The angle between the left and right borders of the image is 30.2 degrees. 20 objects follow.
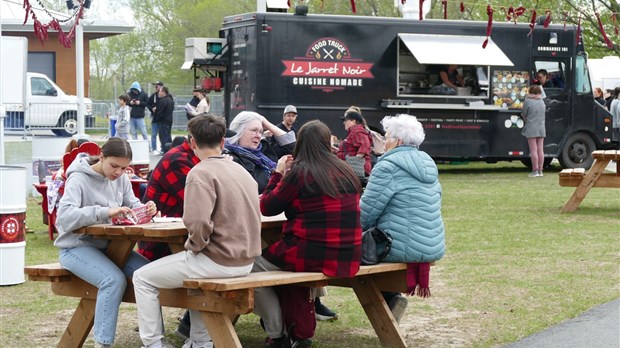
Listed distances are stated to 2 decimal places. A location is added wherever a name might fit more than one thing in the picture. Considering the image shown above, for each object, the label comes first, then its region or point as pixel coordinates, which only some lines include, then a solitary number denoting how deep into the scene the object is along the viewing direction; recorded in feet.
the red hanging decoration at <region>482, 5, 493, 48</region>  52.75
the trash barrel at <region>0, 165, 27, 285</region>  32.65
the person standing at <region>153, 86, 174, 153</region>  93.25
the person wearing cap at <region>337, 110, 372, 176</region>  44.73
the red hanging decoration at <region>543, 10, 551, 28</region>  67.00
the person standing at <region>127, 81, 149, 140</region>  99.14
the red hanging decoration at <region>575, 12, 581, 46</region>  71.40
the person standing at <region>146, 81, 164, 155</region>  94.47
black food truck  71.36
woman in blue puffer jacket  24.89
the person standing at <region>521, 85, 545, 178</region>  72.95
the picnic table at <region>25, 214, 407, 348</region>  21.79
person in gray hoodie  23.02
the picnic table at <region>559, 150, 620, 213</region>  50.90
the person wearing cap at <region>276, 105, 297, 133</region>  45.70
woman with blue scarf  28.43
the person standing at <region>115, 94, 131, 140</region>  92.51
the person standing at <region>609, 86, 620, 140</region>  84.33
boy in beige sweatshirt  21.44
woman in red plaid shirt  23.43
